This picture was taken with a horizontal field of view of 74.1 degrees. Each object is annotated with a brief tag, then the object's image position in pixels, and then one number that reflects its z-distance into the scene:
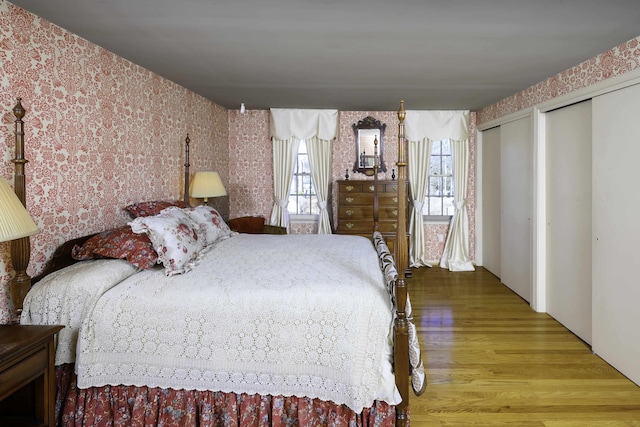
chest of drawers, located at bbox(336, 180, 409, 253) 5.76
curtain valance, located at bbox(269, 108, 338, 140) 6.06
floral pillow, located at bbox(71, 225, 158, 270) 2.59
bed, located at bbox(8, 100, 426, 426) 2.11
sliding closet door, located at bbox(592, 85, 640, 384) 2.88
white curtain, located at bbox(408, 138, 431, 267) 6.23
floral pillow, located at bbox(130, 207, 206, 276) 2.60
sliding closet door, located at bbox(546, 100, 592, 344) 3.57
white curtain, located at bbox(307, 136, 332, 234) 6.14
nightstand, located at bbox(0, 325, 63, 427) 1.81
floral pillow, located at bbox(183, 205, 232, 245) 3.56
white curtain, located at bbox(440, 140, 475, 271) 6.19
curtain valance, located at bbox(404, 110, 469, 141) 6.13
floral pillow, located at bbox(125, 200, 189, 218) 3.41
